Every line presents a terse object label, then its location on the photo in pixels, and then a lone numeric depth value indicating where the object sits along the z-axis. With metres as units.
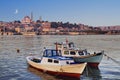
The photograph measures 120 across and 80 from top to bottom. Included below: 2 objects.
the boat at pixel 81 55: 21.44
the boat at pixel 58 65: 18.11
